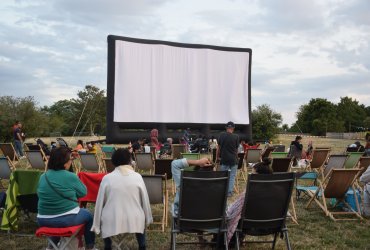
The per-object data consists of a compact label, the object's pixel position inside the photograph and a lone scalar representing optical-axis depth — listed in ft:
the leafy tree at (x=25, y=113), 80.72
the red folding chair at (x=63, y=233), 10.25
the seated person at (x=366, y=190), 16.28
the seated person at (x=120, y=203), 10.34
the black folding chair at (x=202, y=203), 10.90
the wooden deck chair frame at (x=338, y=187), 16.63
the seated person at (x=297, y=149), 33.29
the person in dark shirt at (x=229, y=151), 21.74
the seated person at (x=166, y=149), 36.94
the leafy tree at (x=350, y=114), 188.95
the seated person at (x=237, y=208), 11.45
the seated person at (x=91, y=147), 34.73
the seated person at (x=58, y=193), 10.64
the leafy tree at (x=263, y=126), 73.15
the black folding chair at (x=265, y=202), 11.16
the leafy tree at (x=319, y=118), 162.81
